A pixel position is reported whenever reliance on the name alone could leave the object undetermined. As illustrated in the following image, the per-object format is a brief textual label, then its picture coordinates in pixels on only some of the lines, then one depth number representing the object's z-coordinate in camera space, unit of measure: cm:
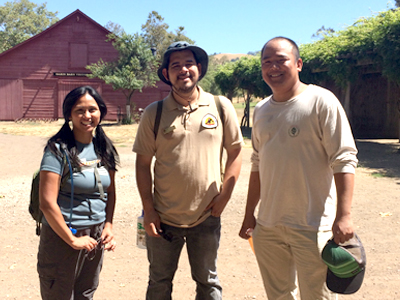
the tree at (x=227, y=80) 2244
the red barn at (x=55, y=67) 2775
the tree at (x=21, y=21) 5331
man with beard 280
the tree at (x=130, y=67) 2500
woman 251
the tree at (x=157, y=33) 4259
